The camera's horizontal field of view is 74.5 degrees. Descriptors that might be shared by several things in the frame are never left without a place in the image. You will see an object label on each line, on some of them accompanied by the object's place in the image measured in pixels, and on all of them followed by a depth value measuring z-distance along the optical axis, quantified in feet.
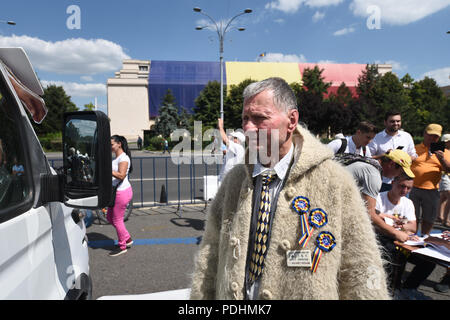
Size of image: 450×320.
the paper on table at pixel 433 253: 8.80
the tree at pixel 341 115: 138.82
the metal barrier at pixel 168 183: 25.26
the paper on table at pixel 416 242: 9.48
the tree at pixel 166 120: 152.56
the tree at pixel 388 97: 128.36
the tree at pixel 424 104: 128.47
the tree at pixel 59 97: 116.98
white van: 3.75
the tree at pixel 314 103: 141.90
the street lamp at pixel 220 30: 53.67
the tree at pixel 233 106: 146.72
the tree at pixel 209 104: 151.02
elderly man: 4.08
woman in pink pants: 14.78
